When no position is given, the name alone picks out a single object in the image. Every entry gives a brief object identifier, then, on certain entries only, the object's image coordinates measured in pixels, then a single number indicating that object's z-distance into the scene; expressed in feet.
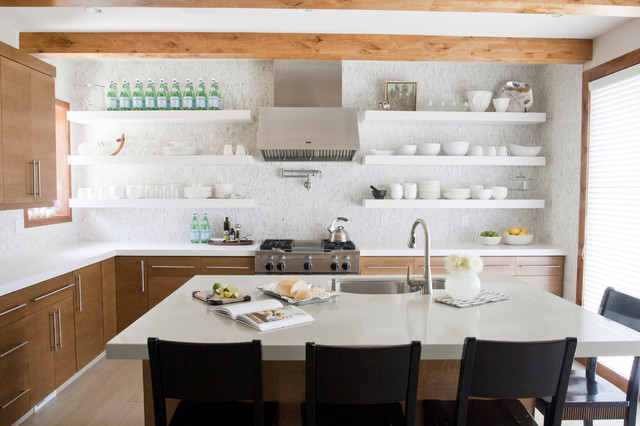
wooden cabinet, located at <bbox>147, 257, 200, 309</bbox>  12.98
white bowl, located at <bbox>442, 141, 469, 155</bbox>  14.15
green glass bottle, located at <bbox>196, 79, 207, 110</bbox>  14.01
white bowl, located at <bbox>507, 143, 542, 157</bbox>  14.32
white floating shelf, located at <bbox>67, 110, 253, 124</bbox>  13.76
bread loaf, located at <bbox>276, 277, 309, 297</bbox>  7.30
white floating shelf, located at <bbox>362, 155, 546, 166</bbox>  14.10
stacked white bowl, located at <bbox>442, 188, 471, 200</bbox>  14.27
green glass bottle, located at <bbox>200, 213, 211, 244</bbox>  14.67
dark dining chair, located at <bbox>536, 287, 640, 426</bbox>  6.22
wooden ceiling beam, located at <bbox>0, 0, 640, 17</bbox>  8.64
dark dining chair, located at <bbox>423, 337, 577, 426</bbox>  4.79
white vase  7.18
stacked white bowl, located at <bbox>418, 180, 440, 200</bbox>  14.44
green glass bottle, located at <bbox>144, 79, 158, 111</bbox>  13.98
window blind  10.53
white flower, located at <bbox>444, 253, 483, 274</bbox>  7.11
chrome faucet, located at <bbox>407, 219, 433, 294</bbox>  7.69
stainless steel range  12.78
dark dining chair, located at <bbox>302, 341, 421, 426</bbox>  4.65
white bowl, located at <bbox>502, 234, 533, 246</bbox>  14.01
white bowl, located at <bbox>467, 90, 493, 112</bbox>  14.29
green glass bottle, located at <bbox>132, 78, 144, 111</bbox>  14.03
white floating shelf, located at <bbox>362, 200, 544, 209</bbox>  14.17
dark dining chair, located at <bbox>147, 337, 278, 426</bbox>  4.71
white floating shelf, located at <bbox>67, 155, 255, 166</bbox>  13.93
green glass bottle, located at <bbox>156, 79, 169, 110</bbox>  13.96
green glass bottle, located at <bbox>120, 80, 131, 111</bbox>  14.01
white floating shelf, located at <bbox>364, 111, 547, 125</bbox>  13.98
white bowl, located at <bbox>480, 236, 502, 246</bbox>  14.14
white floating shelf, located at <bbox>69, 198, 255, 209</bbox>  13.94
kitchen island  5.45
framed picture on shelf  14.64
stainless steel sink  9.00
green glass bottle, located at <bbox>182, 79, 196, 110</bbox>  13.98
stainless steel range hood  12.97
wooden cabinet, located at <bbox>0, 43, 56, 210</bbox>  9.48
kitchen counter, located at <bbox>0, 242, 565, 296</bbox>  10.83
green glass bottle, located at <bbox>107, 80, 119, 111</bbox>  14.02
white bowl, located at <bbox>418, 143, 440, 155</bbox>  14.19
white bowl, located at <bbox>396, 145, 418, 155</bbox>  14.23
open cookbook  5.93
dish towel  7.07
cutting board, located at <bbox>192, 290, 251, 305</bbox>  7.07
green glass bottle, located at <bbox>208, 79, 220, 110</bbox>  13.97
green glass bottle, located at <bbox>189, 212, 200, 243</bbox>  14.65
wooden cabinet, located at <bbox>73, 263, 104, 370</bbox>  10.98
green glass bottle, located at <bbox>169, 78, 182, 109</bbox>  13.98
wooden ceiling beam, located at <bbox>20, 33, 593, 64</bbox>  12.35
